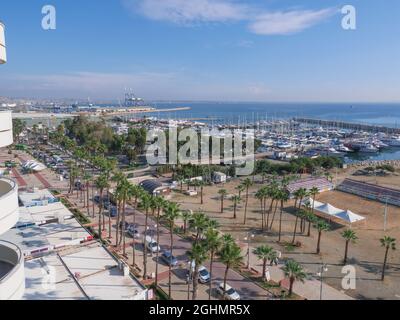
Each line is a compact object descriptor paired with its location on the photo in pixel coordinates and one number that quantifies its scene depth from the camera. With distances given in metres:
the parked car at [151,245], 34.62
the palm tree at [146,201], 31.78
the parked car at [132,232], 38.60
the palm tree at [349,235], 31.36
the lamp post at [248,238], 33.27
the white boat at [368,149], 107.38
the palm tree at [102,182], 39.44
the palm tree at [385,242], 29.62
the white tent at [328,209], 43.16
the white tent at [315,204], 45.38
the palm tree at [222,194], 47.54
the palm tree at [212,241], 23.06
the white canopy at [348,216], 41.28
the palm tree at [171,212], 27.86
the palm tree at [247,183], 45.97
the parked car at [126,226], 40.59
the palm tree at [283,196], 40.31
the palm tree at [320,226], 33.94
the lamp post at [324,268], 29.95
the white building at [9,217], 11.81
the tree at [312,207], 39.60
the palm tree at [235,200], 45.09
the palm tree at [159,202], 31.14
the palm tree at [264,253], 28.27
